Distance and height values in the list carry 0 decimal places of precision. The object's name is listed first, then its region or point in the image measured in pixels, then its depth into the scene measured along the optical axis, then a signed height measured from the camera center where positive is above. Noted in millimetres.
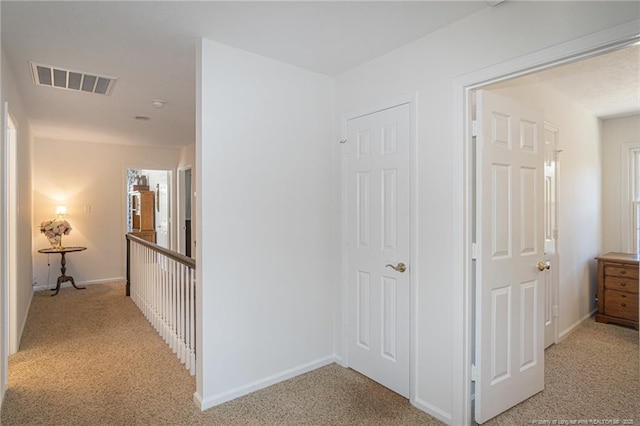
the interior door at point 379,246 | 2520 -277
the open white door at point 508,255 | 2195 -303
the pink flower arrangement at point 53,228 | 5453 -270
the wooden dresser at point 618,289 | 3787 -883
